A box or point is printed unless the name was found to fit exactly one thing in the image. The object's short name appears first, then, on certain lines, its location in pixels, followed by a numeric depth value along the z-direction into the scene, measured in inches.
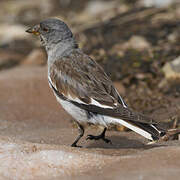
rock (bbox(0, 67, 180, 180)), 254.5
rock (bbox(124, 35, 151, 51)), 613.0
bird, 302.8
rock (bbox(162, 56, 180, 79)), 527.3
